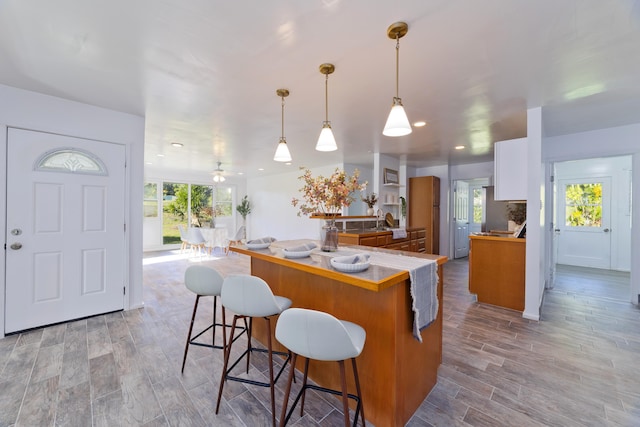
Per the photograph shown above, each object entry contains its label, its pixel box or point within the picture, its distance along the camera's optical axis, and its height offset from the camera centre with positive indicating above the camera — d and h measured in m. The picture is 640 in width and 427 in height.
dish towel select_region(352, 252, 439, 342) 1.53 -0.44
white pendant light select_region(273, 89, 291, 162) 2.59 +0.60
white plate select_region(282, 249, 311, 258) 1.93 -0.30
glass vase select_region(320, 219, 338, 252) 2.25 -0.22
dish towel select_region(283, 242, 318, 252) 2.04 -0.28
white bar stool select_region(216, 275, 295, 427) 1.62 -0.54
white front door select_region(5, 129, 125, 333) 2.71 -0.20
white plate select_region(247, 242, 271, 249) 2.33 -0.29
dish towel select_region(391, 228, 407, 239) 5.01 -0.37
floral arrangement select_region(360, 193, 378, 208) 5.22 +0.26
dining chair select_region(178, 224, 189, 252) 7.06 -0.61
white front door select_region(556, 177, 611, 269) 5.51 -0.14
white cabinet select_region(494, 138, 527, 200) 3.31 +0.58
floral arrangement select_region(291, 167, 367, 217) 2.09 +0.19
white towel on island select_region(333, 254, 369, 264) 1.62 -0.29
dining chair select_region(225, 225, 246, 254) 7.51 -0.65
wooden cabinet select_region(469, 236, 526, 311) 3.37 -0.75
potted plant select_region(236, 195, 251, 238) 9.80 +0.16
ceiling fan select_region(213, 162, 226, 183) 6.87 +0.97
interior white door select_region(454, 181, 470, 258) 7.01 -0.10
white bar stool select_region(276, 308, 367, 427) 1.18 -0.57
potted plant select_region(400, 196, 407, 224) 6.52 +0.14
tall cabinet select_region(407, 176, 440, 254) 6.54 +0.18
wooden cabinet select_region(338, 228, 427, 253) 4.28 -0.47
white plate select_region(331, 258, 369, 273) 1.50 -0.31
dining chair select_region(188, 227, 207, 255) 6.79 -0.64
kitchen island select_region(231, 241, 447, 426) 1.50 -0.74
